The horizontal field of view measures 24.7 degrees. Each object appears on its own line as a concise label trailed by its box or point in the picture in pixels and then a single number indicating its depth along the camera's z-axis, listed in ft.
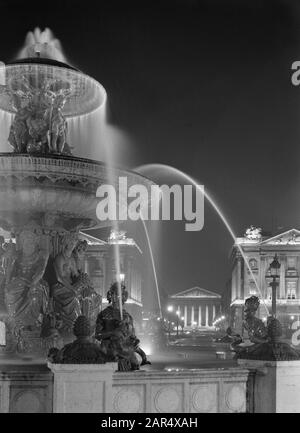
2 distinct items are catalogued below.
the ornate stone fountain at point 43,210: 35.96
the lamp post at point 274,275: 67.62
